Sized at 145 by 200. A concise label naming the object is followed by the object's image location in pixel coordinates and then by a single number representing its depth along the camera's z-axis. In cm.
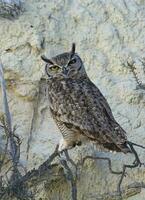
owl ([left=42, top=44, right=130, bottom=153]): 1144
